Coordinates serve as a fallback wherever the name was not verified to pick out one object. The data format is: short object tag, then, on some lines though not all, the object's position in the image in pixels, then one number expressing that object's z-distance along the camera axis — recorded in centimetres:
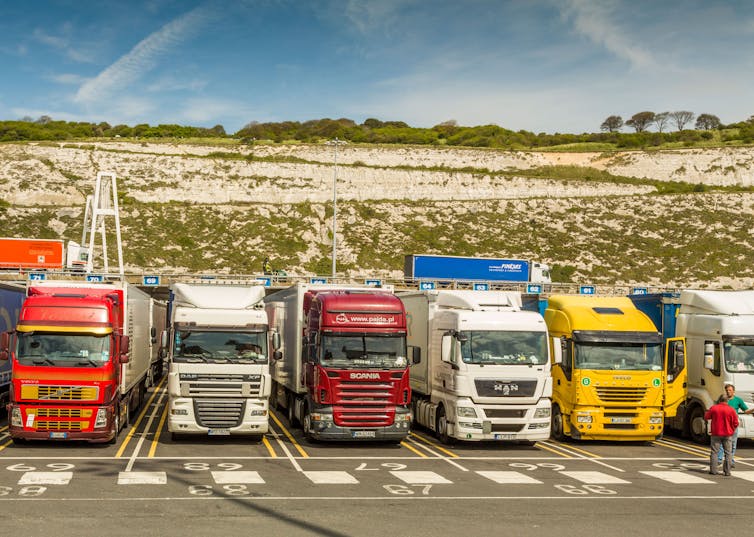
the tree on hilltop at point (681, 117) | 19450
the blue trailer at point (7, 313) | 2673
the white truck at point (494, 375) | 2300
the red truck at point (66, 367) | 2120
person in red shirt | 1919
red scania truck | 2264
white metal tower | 6925
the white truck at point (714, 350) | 2459
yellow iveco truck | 2425
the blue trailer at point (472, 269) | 6900
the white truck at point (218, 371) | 2253
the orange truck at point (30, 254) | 6644
